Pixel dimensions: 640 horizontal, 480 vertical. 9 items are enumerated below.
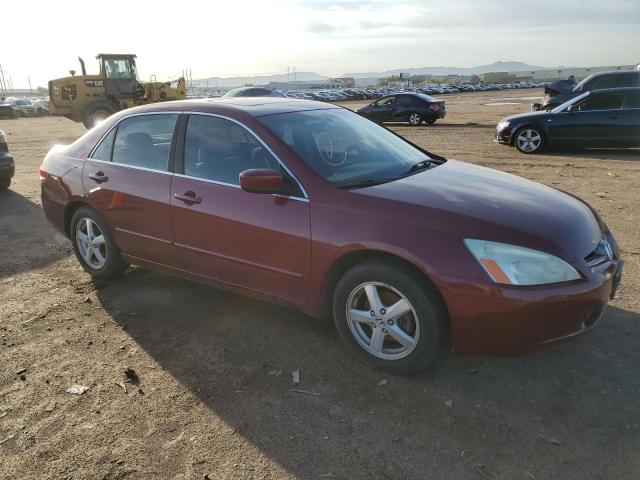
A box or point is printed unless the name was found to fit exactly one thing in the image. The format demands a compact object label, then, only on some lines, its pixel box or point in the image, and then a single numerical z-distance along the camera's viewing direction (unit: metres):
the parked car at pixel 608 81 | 15.45
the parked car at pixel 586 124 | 10.97
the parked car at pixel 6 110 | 36.97
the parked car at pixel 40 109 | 42.69
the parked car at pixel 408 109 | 20.30
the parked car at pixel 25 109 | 41.52
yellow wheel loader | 20.52
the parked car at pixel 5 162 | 8.67
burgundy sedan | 2.76
